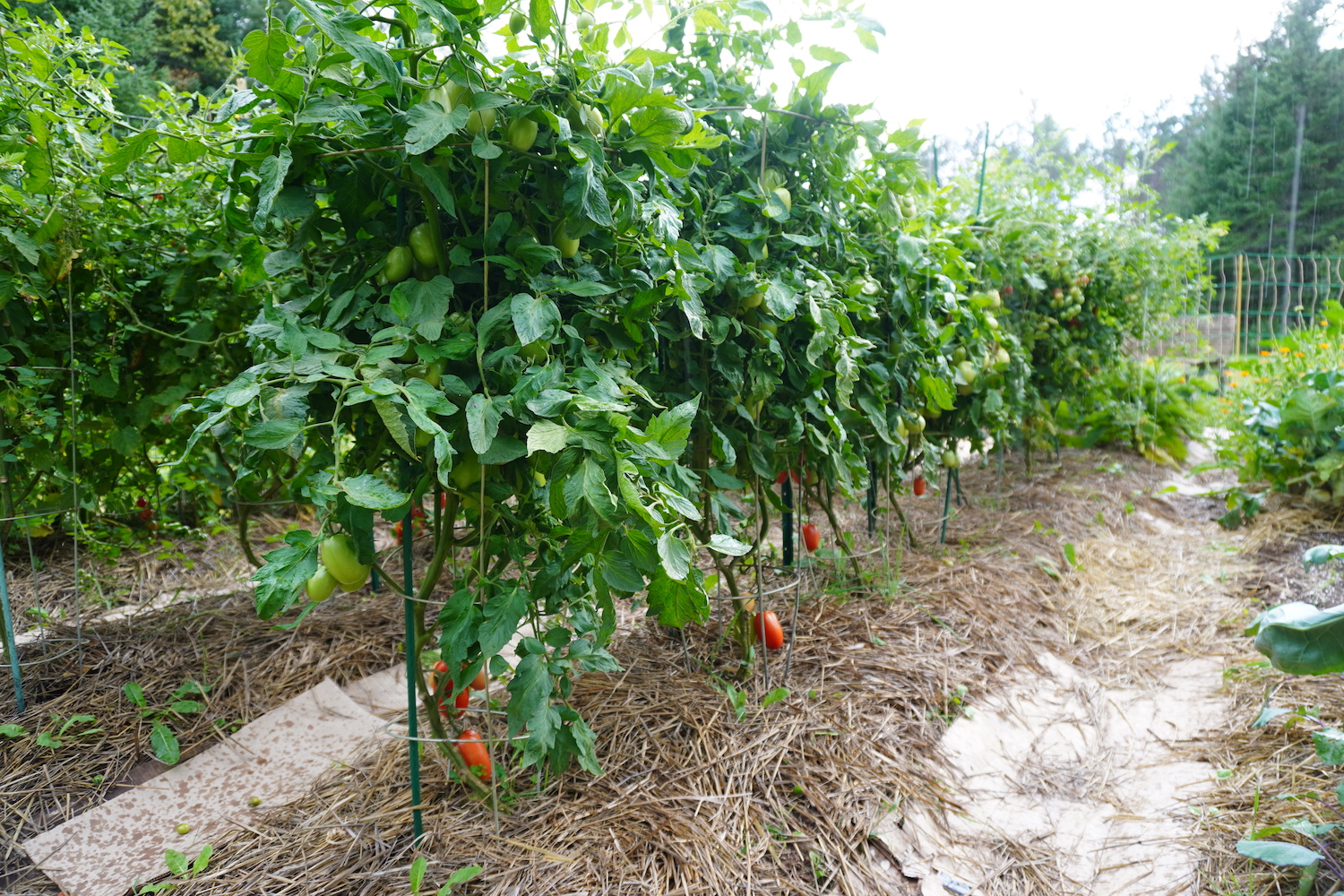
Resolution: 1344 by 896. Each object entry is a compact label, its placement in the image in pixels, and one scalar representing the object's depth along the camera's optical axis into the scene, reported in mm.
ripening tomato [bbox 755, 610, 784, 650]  1818
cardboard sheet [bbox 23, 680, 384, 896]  1429
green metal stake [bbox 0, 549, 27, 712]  1776
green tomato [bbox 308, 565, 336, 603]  1035
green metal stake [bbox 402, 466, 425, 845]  1230
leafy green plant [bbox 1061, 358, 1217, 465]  4617
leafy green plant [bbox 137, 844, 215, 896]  1328
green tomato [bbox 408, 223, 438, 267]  1104
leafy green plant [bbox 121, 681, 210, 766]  1716
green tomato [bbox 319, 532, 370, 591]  1029
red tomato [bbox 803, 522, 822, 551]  2299
